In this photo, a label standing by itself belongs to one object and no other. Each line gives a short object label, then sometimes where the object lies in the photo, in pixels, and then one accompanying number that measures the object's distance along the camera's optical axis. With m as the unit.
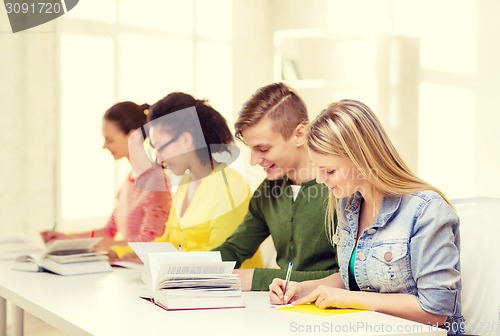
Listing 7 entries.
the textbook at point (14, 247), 3.60
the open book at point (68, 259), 3.25
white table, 2.48
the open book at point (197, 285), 2.70
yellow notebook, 2.62
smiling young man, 3.10
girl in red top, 3.75
